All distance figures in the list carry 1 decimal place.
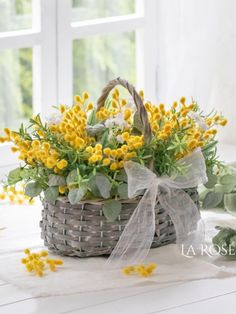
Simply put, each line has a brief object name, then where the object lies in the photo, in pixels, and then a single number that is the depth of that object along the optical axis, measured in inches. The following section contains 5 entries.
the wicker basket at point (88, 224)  82.2
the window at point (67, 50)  127.6
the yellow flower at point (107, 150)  80.7
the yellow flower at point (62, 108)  86.6
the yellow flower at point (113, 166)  81.7
